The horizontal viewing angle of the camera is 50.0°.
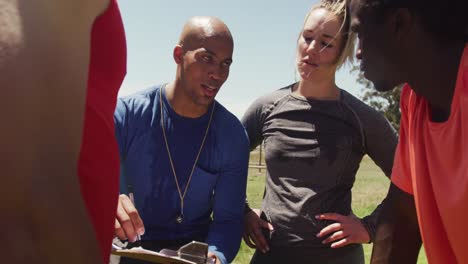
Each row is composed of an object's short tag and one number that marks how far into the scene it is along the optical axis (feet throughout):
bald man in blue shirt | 7.89
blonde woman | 8.21
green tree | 126.52
